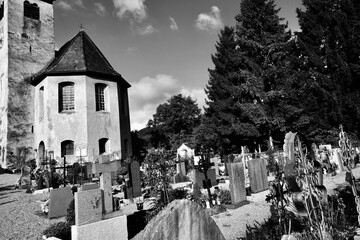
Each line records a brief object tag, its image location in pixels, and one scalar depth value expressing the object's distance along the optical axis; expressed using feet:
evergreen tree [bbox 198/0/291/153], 75.46
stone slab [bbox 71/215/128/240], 16.78
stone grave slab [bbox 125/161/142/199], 32.48
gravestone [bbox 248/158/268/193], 28.81
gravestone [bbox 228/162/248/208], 26.06
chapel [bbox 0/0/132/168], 61.57
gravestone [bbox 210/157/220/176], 51.32
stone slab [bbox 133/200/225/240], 7.64
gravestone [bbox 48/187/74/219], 26.86
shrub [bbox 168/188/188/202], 25.70
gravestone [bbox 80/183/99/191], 21.09
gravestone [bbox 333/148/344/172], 46.56
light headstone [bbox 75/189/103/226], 17.09
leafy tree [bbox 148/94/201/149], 165.78
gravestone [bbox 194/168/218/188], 36.45
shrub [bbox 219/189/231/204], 27.27
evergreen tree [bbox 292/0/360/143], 44.80
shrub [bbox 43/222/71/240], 19.11
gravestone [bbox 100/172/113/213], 19.95
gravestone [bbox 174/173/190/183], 47.64
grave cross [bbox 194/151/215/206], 29.71
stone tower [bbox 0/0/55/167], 67.51
